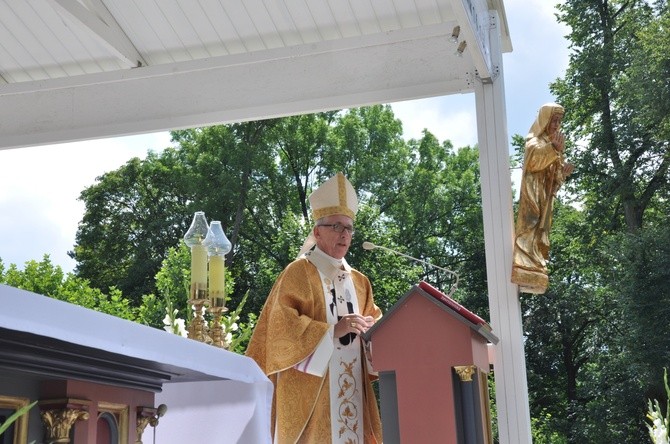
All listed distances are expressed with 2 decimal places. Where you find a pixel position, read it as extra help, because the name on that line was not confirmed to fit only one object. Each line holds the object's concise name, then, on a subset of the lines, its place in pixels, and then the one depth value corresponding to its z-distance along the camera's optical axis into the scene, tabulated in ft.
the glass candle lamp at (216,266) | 20.74
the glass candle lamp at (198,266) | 20.54
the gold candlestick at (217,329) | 20.61
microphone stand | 23.71
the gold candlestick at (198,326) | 20.13
